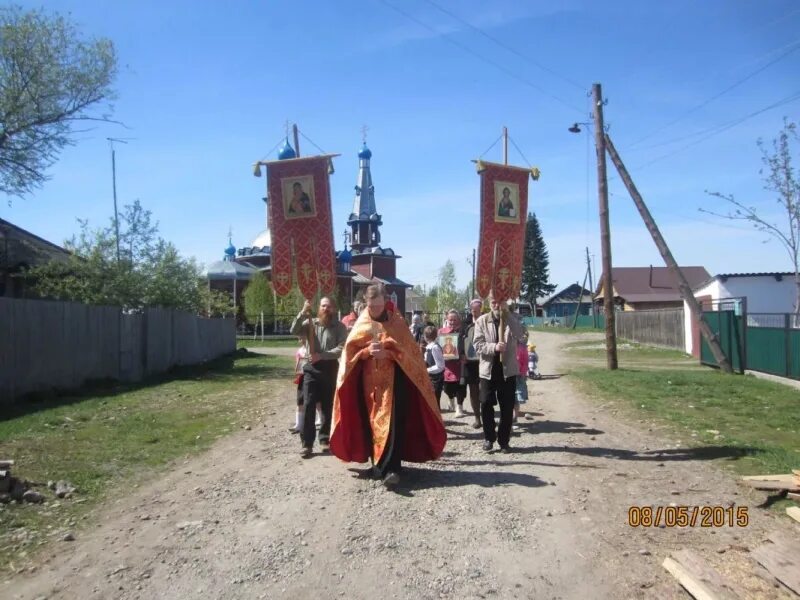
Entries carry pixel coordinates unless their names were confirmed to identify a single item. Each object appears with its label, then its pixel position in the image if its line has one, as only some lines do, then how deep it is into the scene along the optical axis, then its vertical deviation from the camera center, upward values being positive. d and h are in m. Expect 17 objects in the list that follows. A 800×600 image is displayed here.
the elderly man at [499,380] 8.05 -0.79
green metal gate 18.59 -0.66
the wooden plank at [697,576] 3.96 -1.62
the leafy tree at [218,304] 36.22 +0.65
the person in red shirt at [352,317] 10.37 -0.04
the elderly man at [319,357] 8.12 -0.50
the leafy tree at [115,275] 21.02 +1.33
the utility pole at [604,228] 19.38 +2.41
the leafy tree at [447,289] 82.00 +2.94
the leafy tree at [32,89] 17.84 +6.10
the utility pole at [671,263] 18.77 +1.32
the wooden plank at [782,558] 4.12 -1.60
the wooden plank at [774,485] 5.86 -1.53
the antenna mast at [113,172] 27.63 +5.88
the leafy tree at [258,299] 51.53 +1.22
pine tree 87.31 +5.88
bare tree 23.95 +3.86
